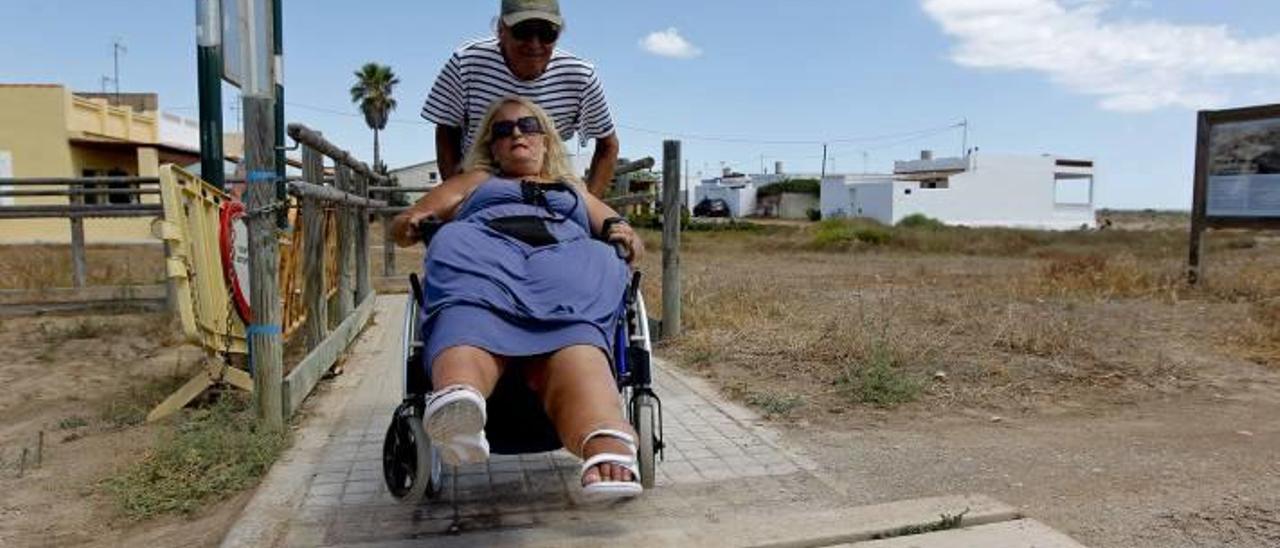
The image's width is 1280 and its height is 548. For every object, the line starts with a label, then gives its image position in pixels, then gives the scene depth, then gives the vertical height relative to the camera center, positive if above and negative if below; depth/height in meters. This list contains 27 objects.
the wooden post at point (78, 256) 9.77 -0.53
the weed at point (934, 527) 2.99 -1.01
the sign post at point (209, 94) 5.54 +0.74
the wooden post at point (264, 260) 4.10 -0.23
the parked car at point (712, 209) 63.44 +0.00
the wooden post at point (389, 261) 12.38 -0.71
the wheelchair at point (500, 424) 2.82 -0.66
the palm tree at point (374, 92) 53.81 +6.55
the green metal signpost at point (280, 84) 4.61 +0.69
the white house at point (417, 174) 55.78 +2.06
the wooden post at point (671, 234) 7.01 -0.19
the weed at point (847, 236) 29.67 -0.88
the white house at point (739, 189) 73.94 +1.63
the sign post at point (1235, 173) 10.18 +0.43
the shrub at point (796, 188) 70.56 +1.62
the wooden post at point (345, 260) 6.82 -0.40
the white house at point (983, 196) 56.00 +0.90
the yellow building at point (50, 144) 23.39 +1.57
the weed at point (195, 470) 3.51 -1.04
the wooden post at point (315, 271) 5.43 -0.37
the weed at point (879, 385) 4.93 -0.94
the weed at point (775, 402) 4.71 -0.98
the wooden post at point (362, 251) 7.85 -0.37
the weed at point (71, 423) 4.86 -1.13
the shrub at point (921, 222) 46.15 -0.63
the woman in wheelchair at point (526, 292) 2.47 -0.25
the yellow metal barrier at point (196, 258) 4.32 -0.25
